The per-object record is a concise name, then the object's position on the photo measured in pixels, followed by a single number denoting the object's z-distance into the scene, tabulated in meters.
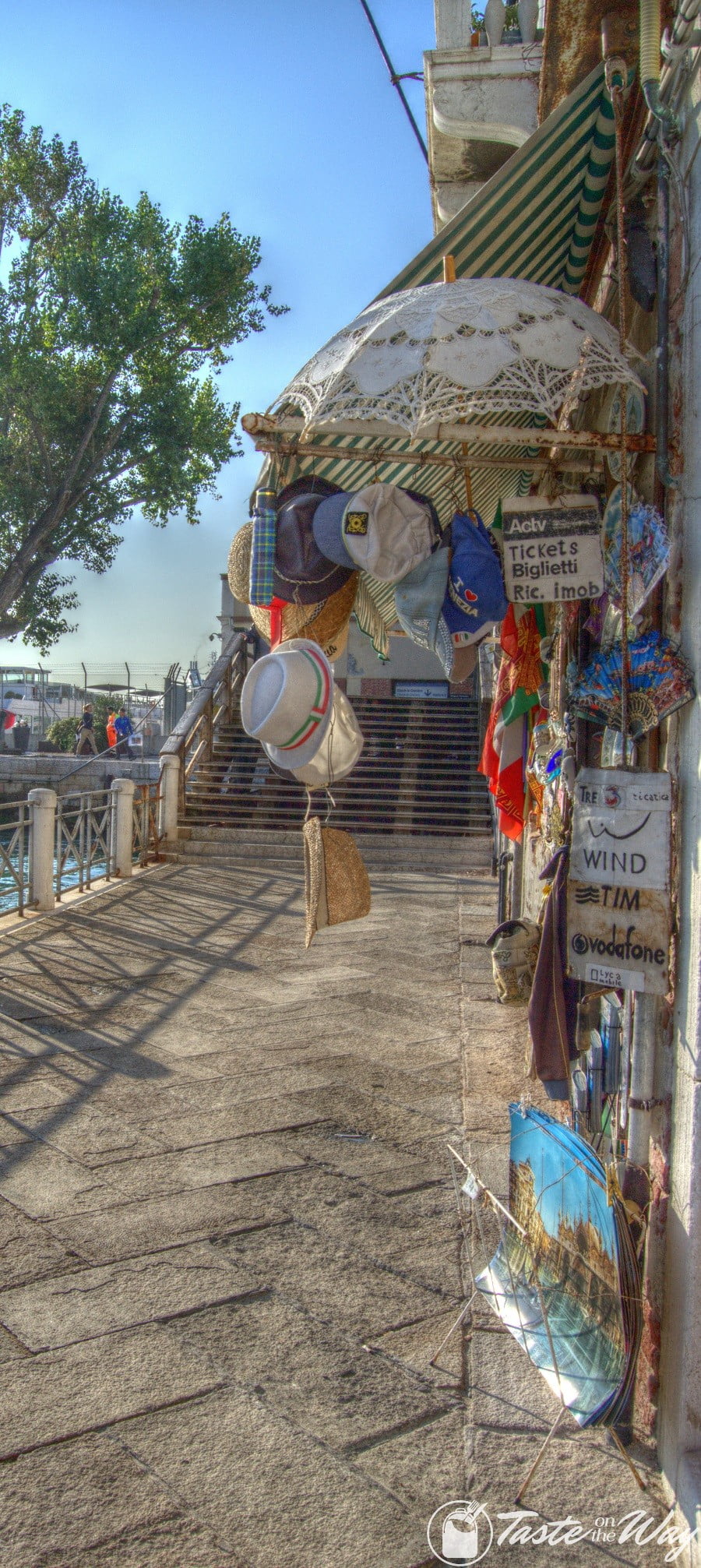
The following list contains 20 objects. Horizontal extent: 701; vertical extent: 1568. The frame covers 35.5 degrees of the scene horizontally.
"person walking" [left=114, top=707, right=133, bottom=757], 24.84
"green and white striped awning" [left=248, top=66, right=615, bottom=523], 3.26
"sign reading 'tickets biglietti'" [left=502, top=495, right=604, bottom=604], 3.24
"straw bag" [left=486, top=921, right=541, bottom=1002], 4.55
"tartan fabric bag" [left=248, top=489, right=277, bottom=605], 3.57
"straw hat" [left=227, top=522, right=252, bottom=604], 3.94
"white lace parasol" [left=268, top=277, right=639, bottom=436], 2.79
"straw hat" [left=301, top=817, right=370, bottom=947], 3.80
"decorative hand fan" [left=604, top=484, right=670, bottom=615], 2.62
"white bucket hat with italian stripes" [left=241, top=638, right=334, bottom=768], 3.39
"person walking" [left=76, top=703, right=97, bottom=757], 26.16
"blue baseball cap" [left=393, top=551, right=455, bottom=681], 3.45
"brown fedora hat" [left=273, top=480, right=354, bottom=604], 3.55
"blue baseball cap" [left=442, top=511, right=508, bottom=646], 3.39
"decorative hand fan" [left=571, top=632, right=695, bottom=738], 2.48
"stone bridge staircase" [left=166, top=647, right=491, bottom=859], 13.70
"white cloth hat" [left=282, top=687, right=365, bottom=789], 3.63
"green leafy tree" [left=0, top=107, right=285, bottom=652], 21.05
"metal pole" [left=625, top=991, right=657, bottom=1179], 2.57
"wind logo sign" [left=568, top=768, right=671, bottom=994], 2.55
